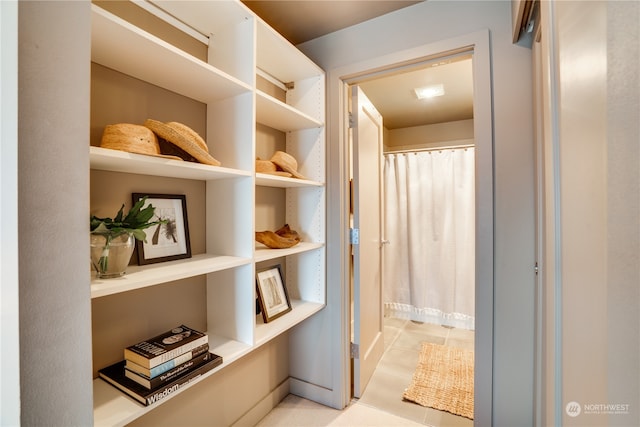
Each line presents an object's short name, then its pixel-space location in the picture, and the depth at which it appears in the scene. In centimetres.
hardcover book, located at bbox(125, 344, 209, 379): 93
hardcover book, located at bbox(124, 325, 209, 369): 94
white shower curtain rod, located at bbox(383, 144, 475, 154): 298
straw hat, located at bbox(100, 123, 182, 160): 89
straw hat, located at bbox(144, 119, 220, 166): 99
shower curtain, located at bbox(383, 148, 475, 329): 300
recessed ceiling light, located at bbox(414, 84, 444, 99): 269
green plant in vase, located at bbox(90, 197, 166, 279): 85
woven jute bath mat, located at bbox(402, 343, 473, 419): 183
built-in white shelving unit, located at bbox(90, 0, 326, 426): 90
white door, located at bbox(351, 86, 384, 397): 188
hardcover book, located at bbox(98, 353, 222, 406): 90
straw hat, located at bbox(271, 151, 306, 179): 154
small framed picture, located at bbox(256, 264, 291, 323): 150
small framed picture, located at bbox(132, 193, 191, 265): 111
